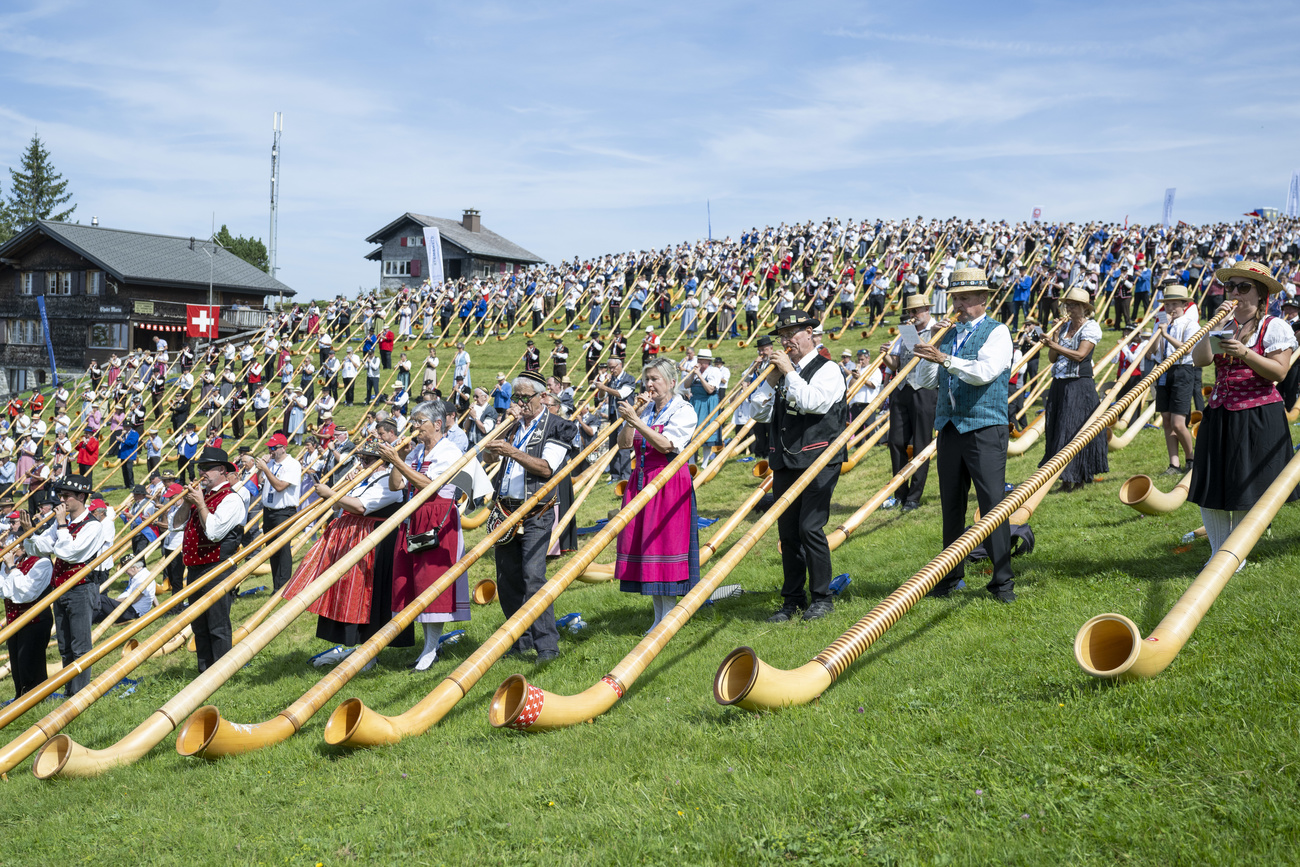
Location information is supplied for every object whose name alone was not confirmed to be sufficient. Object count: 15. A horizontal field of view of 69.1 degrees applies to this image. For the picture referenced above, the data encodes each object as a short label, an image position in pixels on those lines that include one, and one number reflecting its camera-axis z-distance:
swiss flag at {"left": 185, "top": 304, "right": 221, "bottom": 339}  37.00
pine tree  72.19
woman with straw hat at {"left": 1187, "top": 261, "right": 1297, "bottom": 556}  5.00
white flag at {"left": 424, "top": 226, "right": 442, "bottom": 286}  35.53
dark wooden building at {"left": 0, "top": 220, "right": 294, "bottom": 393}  42.16
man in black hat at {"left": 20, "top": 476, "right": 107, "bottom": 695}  8.02
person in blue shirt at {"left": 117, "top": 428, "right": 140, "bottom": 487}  23.94
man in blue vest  5.56
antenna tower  56.19
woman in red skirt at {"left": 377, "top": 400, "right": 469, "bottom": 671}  6.85
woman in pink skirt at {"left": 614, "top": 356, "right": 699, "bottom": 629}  6.29
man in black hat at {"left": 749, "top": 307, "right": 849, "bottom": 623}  5.97
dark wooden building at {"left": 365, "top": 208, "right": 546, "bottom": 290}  54.12
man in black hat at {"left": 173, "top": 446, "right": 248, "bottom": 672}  7.50
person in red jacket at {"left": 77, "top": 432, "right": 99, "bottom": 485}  24.16
